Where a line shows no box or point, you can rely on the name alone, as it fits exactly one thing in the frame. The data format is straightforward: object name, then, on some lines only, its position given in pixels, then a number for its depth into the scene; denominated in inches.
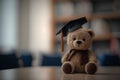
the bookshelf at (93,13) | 173.9
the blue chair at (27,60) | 105.6
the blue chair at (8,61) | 74.8
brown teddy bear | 48.0
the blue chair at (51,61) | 93.1
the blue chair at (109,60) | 93.1
